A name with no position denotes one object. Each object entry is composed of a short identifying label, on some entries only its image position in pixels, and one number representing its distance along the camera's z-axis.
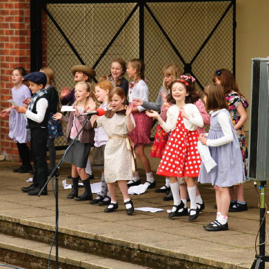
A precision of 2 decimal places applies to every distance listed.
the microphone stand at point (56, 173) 8.12
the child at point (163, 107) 10.95
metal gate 14.78
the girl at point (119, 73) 11.83
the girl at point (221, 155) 9.27
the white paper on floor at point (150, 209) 10.43
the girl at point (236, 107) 10.27
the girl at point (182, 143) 9.75
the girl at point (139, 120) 11.73
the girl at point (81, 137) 10.81
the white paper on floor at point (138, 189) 11.65
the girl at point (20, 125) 13.36
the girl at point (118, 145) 10.15
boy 11.19
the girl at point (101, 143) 10.55
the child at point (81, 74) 11.45
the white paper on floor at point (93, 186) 11.67
